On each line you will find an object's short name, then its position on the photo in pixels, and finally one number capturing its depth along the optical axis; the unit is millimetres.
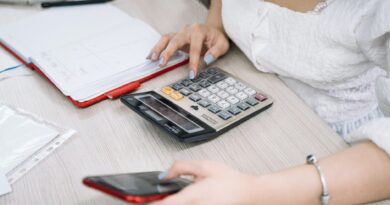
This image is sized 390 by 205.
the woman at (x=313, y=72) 475
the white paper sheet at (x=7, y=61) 773
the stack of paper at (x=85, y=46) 698
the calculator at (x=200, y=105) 582
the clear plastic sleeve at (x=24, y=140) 557
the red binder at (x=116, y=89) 662
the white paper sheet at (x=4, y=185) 520
